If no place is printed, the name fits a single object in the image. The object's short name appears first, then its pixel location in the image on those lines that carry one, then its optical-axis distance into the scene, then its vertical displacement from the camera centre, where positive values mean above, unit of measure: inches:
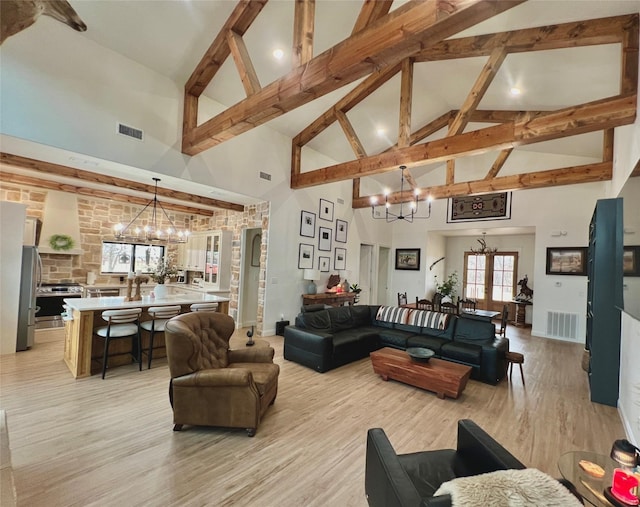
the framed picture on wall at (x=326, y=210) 291.3 +50.8
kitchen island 148.6 -45.4
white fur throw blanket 39.9 -31.1
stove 228.7 -45.1
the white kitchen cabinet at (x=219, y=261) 268.1 -6.0
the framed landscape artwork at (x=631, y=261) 96.9 +5.5
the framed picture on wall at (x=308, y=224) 270.1 +33.1
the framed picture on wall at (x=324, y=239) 289.9 +20.8
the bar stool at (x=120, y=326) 148.8 -41.5
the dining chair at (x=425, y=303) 263.9 -33.7
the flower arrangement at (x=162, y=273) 196.8 -14.4
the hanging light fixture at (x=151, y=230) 241.8 +19.8
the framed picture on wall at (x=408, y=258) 368.8 +7.6
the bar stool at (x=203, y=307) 186.7 -34.6
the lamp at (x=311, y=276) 265.6 -14.9
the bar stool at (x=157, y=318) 163.6 -39.1
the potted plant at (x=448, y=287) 360.0 -26.1
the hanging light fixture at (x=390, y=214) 297.6 +61.9
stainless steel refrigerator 180.4 -34.4
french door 354.9 -12.0
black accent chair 53.5 -42.8
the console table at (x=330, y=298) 267.6 -36.4
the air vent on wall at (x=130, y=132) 163.2 +67.2
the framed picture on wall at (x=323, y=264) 289.4 -3.9
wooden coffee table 137.2 -53.0
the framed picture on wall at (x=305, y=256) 269.1 +2.7
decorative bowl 148.3 -45.7
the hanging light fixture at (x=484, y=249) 367.9 +24.7
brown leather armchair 102.5 -48.2
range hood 238.8 +17.9
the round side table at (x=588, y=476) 55.5 -41.5
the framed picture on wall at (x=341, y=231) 310.0 +31.8
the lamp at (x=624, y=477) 52.7 -37.1
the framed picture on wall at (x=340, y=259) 306.8 +2.1
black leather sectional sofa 164.4 -47.0
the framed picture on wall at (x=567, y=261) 261.4 +11.1
